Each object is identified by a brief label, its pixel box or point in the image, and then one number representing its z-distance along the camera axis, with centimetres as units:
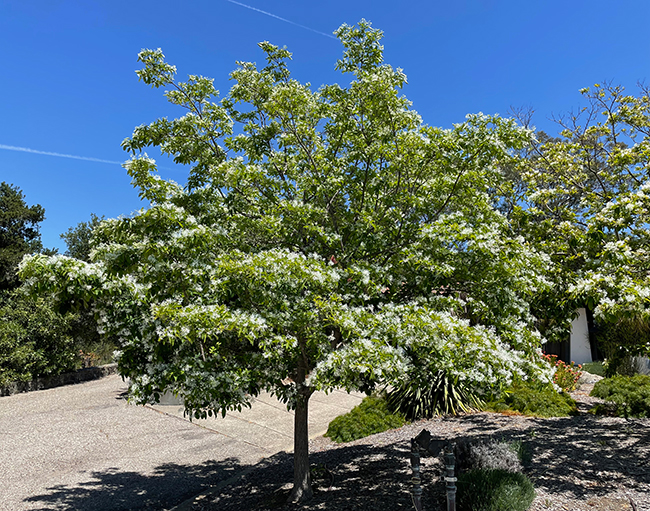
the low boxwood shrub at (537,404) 1044
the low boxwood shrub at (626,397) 961
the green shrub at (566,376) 1312
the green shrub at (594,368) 1874
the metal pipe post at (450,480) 450
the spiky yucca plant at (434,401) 1089
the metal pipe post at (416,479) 453
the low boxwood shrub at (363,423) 1030
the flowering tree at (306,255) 456
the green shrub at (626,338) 769
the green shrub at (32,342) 1698
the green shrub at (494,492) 502
